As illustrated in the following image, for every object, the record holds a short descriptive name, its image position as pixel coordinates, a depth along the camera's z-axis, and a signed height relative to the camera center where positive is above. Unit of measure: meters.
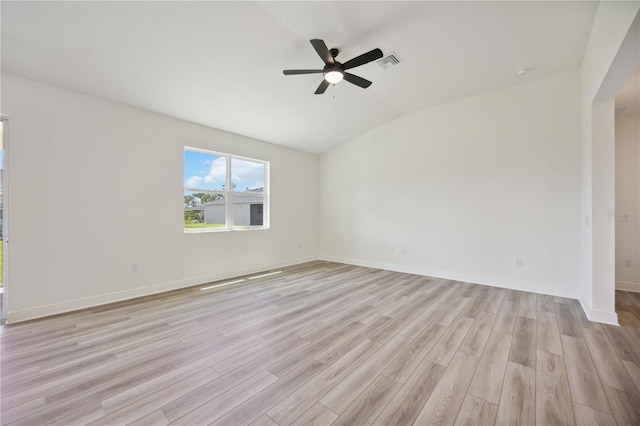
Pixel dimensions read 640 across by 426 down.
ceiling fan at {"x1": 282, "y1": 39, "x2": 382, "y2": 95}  2.58 +1.66
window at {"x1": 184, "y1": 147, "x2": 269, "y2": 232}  4.54 +0.44
